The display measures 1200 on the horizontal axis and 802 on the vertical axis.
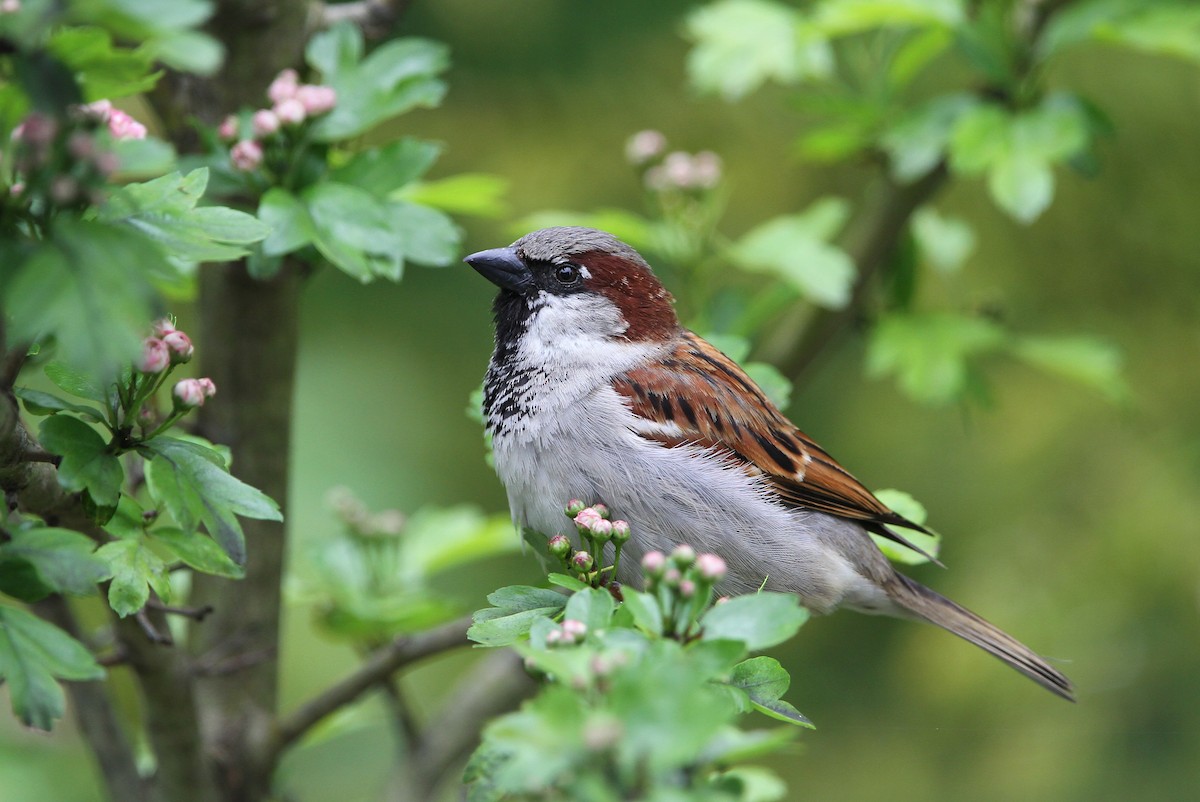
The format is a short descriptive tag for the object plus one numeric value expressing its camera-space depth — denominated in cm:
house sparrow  438
